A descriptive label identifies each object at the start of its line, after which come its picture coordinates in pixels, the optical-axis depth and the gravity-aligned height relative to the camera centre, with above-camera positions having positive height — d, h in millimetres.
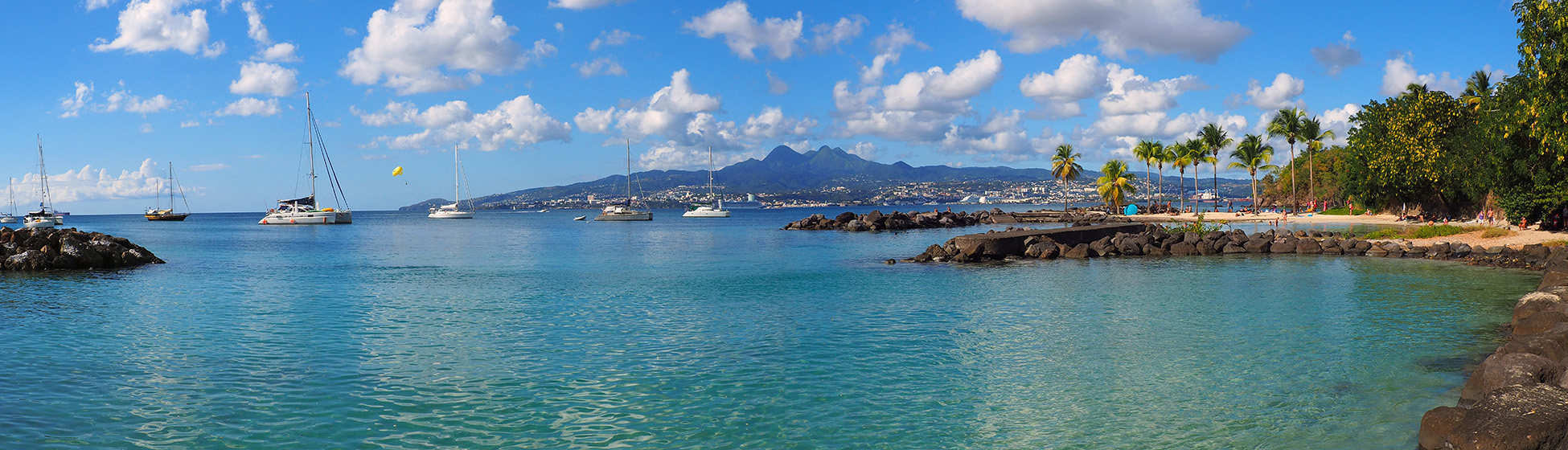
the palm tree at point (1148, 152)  104750 +3876
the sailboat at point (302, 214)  107438 +1060
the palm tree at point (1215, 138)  97312 +4738
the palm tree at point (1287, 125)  83312 +4983
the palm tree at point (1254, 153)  93750 +2783
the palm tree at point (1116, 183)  107688 +320
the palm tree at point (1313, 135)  82938 +3925
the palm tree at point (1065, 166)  115562 +2899
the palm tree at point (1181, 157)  100938 +2985
